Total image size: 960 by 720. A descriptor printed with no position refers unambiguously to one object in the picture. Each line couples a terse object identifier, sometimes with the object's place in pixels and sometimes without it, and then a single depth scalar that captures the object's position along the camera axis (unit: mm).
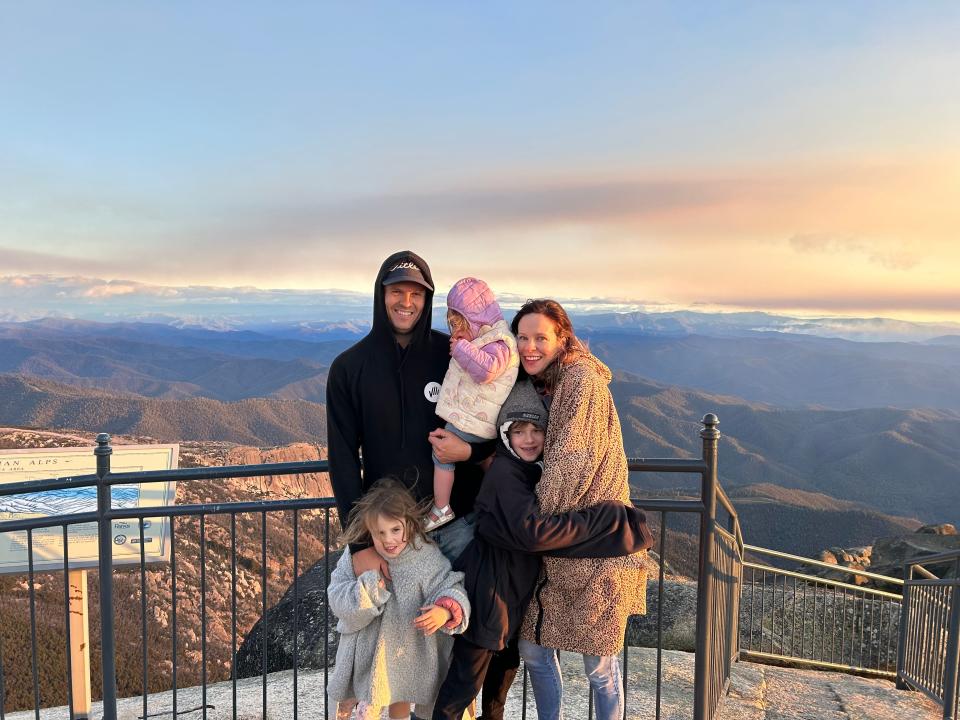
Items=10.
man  2936
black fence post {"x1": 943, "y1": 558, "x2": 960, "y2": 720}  5758
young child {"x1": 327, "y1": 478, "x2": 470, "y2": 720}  2766
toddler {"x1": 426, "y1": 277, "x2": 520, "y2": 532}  2703
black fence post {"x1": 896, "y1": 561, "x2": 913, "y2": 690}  7334
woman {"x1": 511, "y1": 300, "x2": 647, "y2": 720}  2711
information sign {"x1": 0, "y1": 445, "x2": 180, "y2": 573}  4297
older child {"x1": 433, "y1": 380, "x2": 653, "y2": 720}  2666
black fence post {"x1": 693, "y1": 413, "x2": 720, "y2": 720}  3459
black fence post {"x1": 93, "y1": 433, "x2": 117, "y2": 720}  3727
